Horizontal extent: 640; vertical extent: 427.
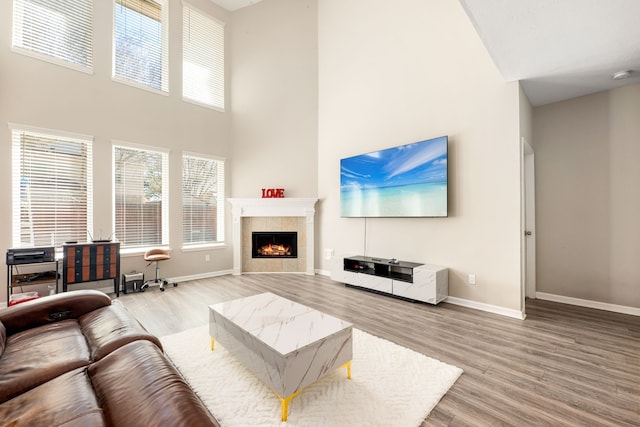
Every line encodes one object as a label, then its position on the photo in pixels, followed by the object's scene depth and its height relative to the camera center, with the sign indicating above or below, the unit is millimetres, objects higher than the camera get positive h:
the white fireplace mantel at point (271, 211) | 5562 +106
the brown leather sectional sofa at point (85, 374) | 1055 -763
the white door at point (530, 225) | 3959 -144
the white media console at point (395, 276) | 3584 -881
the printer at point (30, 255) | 3456 -473
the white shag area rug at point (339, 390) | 1683 -1207
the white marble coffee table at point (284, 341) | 1707 -857
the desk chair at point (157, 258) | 4496 -671
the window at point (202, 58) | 5449 +3226
